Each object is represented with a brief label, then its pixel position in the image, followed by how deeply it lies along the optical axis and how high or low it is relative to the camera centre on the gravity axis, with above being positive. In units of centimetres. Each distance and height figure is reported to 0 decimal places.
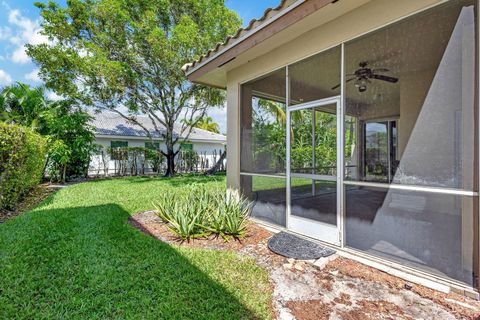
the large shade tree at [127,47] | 1070 +524
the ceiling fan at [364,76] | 373 +131
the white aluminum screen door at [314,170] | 377 -22
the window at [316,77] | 377 +140
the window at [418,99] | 260 +80
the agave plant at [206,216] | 424 -109
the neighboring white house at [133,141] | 1462 +139
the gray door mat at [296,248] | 347 -140
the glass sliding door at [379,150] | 332 +11
